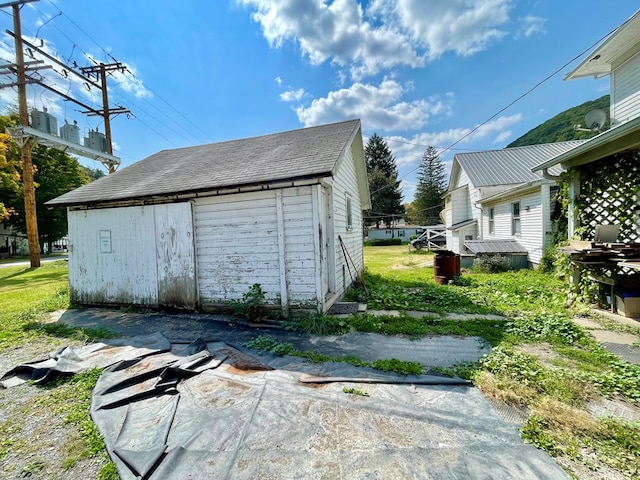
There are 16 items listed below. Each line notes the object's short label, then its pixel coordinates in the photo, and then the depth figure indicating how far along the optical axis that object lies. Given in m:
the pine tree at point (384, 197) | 37.34
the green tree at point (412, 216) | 38.28
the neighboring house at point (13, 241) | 26.20
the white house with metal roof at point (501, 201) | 9.83
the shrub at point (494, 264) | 10.44
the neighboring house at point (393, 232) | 36.62
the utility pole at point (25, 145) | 11.65
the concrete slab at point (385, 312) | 5.38
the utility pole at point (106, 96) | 13.48
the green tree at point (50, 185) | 25.36
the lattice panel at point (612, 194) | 5.07
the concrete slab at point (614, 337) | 3.81
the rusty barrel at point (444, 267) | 8.56
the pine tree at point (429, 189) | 37.47
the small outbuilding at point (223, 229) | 5.20
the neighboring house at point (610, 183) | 4.69
